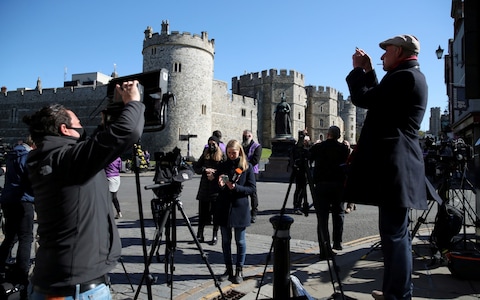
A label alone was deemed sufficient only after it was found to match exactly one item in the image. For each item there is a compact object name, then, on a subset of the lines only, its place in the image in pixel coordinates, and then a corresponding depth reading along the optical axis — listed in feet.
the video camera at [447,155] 14.58
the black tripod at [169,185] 10.36
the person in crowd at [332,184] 16.47
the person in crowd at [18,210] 12.84
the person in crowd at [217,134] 21.70
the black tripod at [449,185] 14.75
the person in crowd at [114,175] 22.48
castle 127.85
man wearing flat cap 7.94
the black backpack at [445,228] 13.93
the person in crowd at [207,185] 19.95
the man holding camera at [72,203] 5.57
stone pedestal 59.21
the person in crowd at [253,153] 23.89
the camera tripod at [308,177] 9.14
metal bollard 9.56
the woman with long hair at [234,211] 13.16
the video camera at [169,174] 10.64
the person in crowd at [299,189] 26.94
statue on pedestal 60.49
